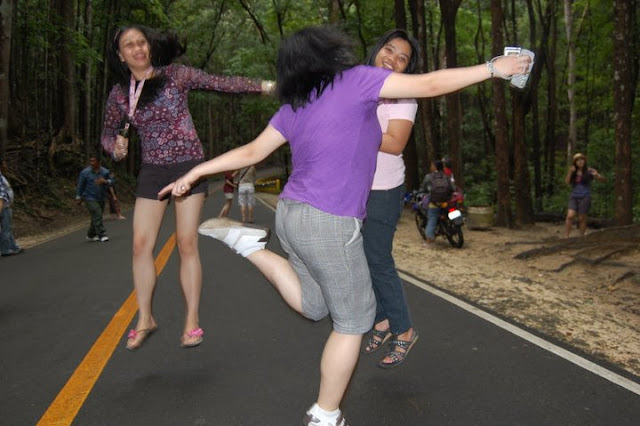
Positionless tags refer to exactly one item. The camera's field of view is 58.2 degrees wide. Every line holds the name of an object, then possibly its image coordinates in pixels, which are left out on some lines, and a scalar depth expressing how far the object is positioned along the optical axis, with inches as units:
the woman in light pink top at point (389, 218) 140.6
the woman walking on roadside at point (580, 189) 465.7
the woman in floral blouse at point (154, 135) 143.7
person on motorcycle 451.5
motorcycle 439.2
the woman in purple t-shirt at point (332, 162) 95.3
